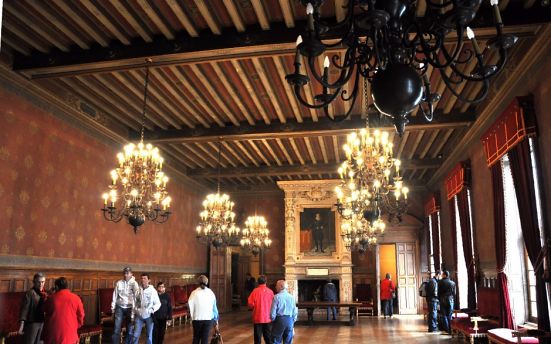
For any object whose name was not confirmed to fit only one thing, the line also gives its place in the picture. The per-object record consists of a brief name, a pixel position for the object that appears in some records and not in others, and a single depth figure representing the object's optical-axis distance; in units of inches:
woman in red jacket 223.9
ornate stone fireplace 674.8
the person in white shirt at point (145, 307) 280.8
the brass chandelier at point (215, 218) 465.4
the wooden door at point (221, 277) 699.4
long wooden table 520.1
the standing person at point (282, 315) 255.9
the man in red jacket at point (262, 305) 275.7
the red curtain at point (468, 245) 424.5
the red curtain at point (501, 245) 322.7
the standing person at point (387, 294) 631.8
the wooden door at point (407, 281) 664.4
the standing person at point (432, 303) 454.0
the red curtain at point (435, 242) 576.7
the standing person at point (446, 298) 423.2
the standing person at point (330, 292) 574.9
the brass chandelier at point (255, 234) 592.1
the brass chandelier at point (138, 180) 305.9
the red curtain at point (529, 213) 262.2
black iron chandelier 111.0
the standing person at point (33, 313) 247.6
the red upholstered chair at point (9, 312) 288.8
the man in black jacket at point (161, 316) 310.4
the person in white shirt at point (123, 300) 287.3
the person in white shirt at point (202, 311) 263.9
